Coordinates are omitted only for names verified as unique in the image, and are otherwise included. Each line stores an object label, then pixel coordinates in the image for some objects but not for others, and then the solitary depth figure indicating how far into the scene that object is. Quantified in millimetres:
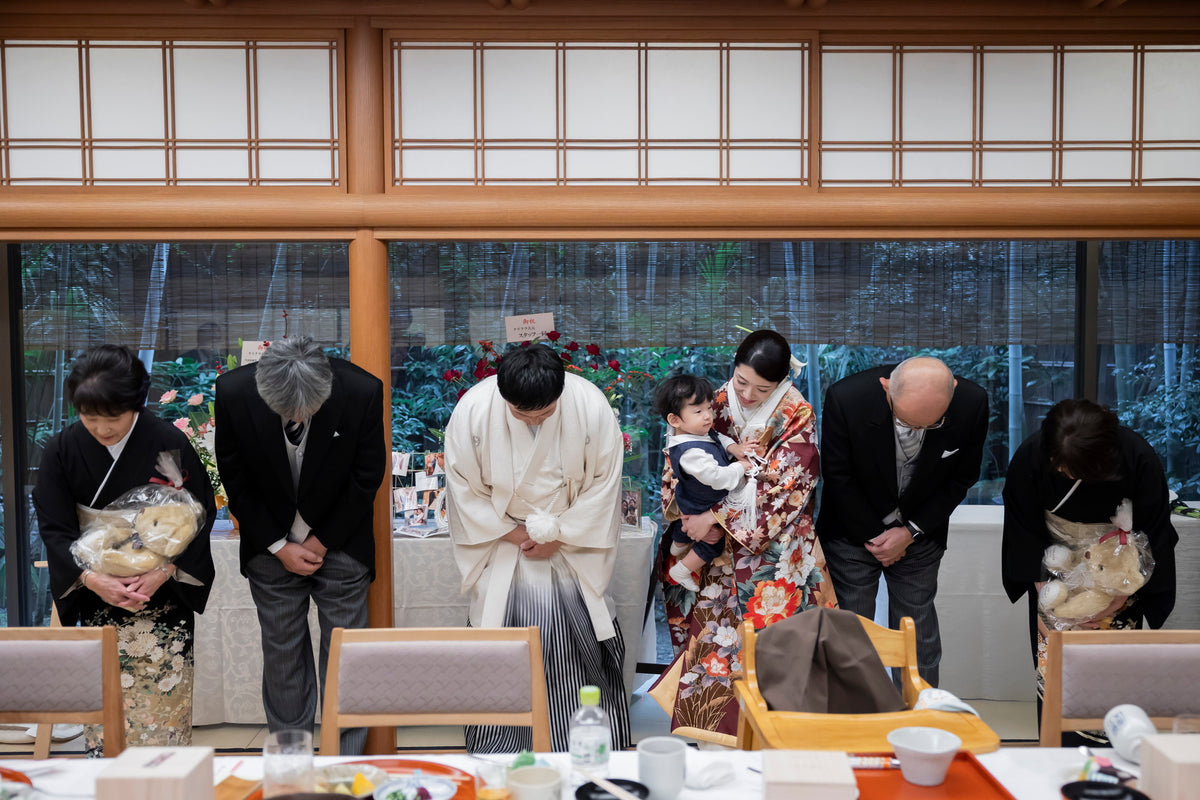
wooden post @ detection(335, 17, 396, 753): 3408
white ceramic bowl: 1767
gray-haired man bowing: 3061
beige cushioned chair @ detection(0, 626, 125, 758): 2264
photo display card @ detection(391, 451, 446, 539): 4211
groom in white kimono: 3201
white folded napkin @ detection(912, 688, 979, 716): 2098
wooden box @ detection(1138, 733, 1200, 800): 1602
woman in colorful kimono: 3275
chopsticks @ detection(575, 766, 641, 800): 1661
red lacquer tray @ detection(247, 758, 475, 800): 1805
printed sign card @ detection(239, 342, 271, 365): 3896
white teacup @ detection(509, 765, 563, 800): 1678
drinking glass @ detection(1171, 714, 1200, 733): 1750
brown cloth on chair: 2332
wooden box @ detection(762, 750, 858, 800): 1566
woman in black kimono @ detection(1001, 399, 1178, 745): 3018
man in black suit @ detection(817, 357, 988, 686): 3314
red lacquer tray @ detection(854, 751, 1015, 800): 1751
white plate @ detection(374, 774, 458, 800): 1727
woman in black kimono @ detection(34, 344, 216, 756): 2885
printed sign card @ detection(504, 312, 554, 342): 4047
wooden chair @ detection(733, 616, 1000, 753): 1991
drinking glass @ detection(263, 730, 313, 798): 1667
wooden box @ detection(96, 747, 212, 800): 1529
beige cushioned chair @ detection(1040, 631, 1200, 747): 2271
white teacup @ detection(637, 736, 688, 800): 1732
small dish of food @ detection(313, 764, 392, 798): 1752
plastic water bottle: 1804
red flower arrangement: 4086
